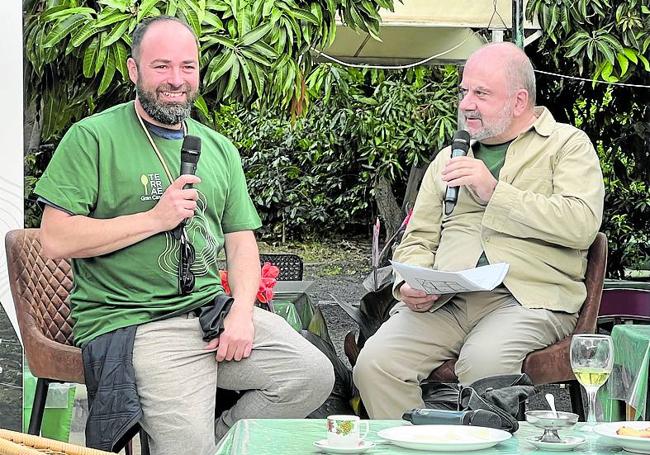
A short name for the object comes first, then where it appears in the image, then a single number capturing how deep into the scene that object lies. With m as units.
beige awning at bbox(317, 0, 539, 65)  6.65
